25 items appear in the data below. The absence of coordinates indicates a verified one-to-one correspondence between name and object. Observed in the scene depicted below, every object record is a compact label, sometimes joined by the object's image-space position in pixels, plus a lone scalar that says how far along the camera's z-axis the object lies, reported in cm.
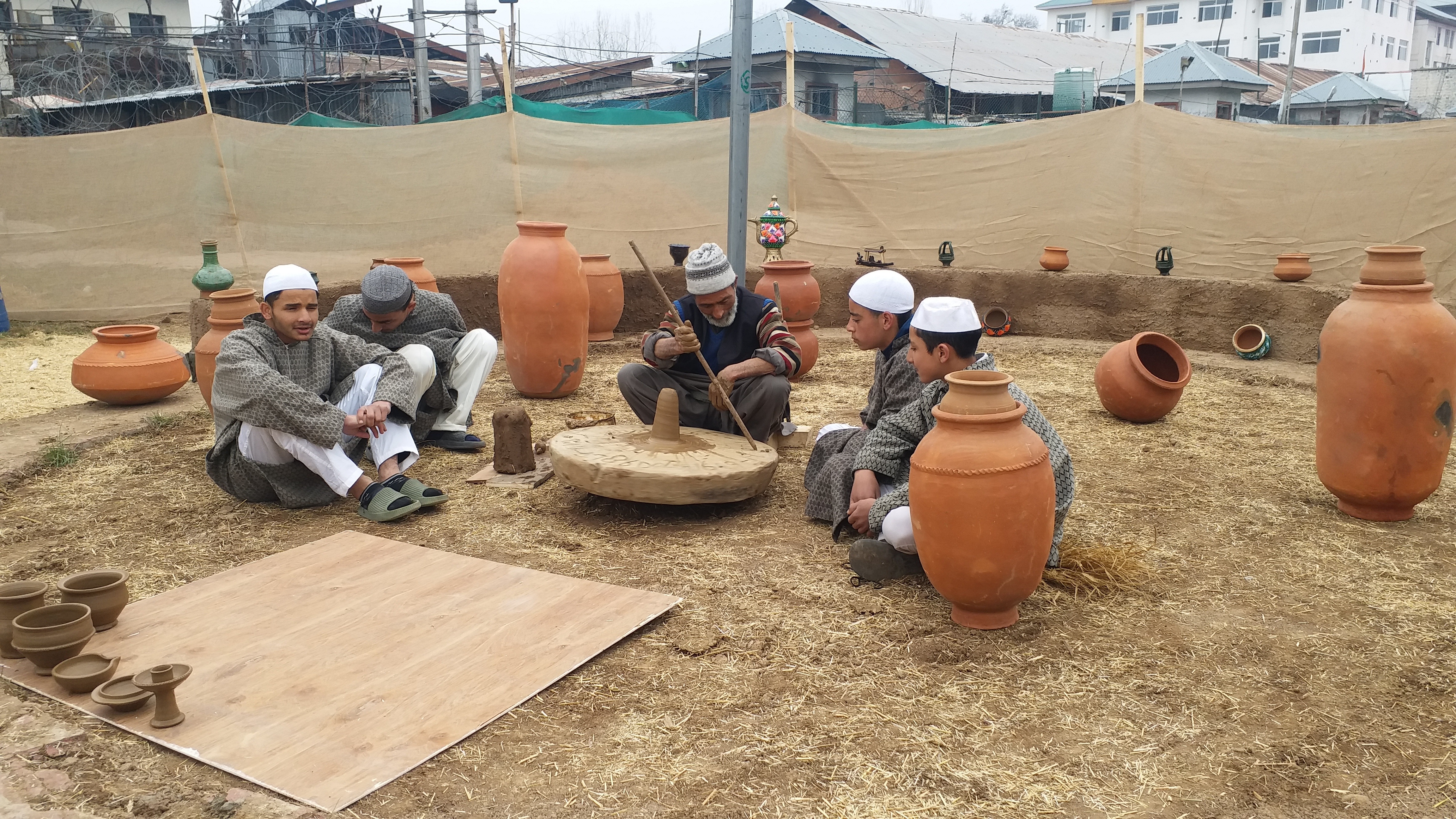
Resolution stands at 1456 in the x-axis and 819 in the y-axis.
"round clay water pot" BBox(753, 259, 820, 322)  679
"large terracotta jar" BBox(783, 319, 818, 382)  651
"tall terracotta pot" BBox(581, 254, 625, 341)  784
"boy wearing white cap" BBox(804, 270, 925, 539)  344
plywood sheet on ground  225
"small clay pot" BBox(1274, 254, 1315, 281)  762
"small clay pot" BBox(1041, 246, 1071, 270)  855
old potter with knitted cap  415
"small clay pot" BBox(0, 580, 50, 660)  268
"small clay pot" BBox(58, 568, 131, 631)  274
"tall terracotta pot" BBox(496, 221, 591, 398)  564
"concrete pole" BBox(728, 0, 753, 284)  579
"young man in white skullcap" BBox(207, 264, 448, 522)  374
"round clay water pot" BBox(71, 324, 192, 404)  559
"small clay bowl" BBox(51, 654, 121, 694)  247
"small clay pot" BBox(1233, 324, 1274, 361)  740
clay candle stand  231
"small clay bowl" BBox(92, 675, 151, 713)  236
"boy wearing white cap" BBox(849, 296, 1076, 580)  298
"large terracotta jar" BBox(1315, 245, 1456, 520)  356
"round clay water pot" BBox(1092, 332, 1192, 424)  534
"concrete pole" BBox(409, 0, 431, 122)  1557
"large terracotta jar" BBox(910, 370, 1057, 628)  260
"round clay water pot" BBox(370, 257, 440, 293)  612
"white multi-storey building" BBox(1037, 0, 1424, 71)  3934
